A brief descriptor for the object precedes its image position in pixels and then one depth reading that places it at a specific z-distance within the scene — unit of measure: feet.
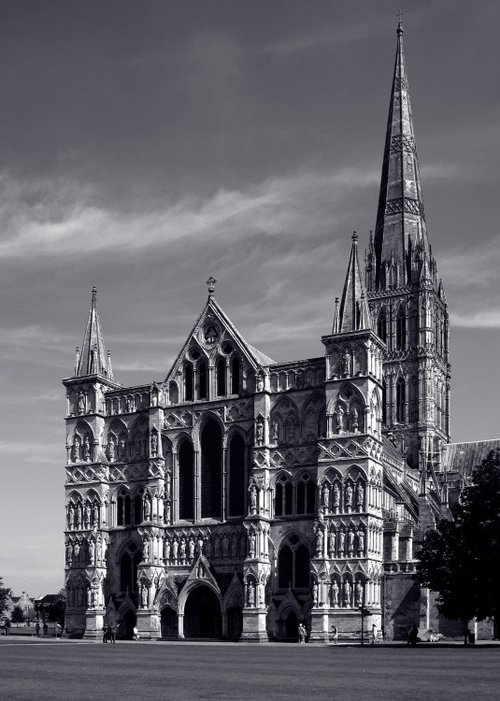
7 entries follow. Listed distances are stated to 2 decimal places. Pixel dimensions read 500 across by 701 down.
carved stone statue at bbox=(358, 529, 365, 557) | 217.56
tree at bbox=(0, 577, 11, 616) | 346.33
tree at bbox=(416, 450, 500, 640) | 173.37
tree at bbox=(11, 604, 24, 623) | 622.13
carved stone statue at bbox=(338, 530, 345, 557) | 219.20
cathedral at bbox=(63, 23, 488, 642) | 220.43
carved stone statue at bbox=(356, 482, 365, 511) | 220.43
